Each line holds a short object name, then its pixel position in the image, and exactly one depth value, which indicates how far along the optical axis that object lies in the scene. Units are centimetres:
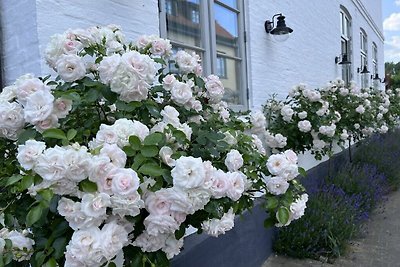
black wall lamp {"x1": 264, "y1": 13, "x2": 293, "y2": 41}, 468
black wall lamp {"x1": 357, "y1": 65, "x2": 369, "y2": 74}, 1092
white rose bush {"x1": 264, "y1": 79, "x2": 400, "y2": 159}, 462
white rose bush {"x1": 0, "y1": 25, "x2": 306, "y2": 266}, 119
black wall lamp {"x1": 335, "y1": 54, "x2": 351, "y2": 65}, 827
